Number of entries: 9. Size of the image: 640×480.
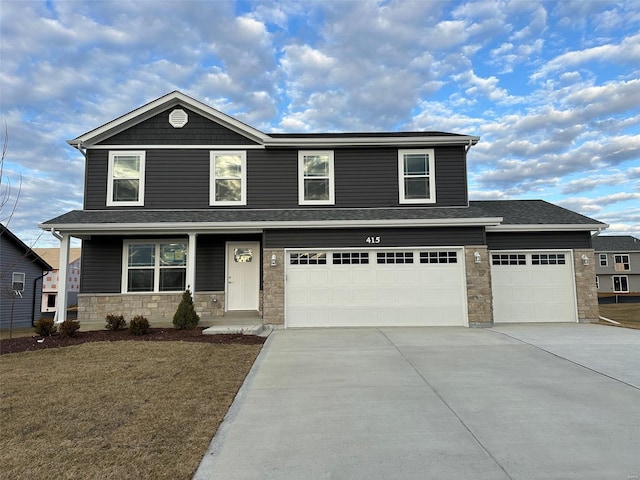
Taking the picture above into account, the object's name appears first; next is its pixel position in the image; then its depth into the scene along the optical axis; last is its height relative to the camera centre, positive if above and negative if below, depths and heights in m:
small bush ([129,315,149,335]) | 9.75 -1.06
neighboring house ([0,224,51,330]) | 18.88 +0.02
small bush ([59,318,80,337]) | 9.50 -1.05
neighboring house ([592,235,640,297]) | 36.75 +0.76
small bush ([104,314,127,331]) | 10.48 -1.04
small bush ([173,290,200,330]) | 10.52 -0.90
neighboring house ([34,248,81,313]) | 34.14 -0.09
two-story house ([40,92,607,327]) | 11.23 +1.41
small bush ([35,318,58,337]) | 9.67 -1.03
